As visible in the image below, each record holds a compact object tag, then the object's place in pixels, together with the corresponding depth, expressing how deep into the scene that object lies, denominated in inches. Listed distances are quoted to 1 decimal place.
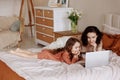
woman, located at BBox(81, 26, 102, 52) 100.7
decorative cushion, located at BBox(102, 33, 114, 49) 116.2
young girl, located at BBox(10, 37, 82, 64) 93.2
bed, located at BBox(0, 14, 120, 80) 75.9
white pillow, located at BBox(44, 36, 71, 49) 116.1
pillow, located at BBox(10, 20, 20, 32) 194.9
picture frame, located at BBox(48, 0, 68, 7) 190.7
